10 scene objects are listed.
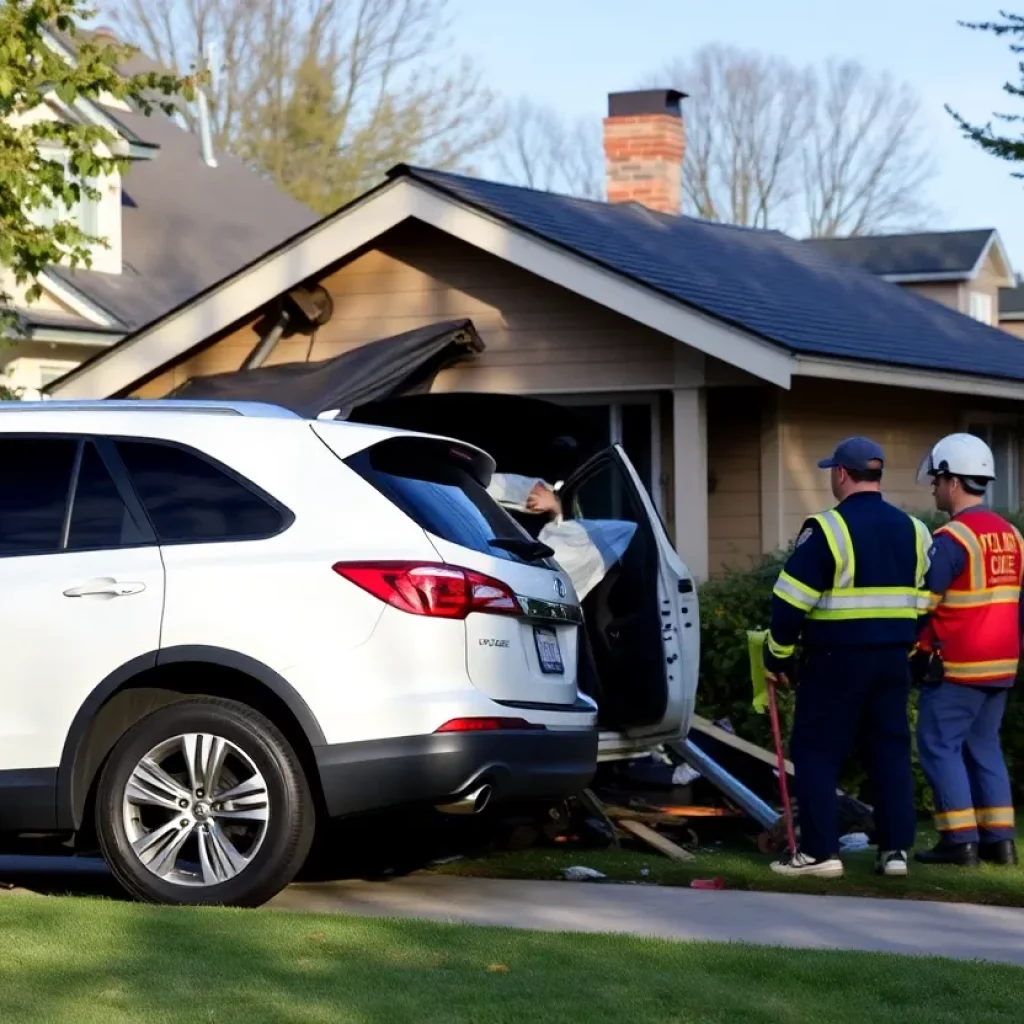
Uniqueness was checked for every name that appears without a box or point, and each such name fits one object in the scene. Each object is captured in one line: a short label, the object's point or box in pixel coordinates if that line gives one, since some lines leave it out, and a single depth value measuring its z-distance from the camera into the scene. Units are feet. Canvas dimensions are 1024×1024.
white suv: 25.34
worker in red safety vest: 31.04
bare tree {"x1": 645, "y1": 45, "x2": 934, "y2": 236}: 191.31
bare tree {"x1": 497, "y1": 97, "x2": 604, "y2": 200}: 194.18
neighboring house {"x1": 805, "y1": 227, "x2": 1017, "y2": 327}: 129.90
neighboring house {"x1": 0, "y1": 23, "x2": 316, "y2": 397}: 78.59
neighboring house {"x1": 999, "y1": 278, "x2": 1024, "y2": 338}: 152.66
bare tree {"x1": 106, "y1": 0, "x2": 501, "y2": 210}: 141.38
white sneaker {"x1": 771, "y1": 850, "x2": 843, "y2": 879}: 29.04
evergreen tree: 50.44
